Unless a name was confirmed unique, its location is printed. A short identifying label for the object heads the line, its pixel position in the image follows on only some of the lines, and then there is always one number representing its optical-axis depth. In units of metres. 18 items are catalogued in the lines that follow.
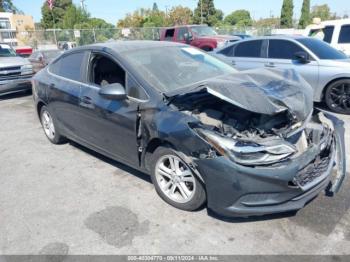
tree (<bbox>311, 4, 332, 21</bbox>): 68.39
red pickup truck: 14.15
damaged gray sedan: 2.72
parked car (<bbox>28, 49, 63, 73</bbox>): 11.11
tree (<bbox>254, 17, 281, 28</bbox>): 76.66
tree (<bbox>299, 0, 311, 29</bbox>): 50.22
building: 33.78
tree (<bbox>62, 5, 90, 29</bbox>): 48.68
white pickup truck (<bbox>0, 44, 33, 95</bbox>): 9.23
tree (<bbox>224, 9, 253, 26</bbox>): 88.36
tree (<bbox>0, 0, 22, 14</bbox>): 84.47
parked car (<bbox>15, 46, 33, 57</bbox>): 18.75
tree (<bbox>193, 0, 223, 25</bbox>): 58.09
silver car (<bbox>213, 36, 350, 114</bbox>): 6.41
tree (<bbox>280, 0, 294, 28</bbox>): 51.91
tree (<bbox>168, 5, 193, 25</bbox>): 60.88
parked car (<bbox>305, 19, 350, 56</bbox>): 9.17
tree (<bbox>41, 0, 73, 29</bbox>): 65.56
